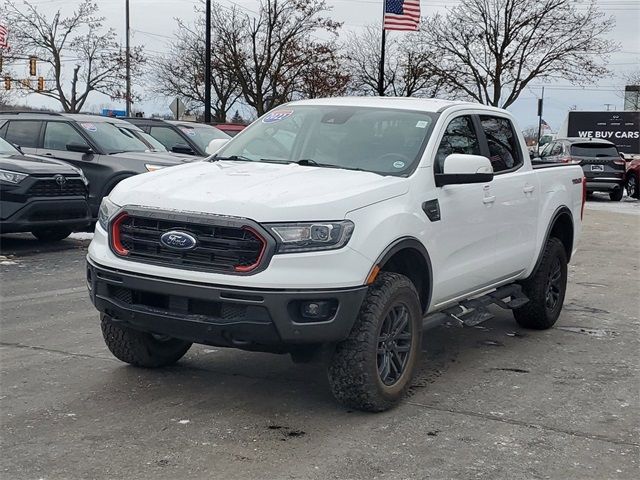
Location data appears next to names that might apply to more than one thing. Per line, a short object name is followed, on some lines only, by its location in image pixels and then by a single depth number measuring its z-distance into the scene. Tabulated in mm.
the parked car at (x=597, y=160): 24000
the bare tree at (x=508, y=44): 38094
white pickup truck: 4387
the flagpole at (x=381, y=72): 28469
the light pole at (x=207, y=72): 25812
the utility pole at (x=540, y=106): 43075
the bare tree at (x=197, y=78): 43969
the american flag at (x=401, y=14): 25141
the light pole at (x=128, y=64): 45194
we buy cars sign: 37281
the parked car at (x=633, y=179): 25406
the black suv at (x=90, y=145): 12594
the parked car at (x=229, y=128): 19328
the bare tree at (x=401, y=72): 39906
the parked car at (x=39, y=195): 10461
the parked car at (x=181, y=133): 15406
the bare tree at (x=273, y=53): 42000
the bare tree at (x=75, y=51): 48000
